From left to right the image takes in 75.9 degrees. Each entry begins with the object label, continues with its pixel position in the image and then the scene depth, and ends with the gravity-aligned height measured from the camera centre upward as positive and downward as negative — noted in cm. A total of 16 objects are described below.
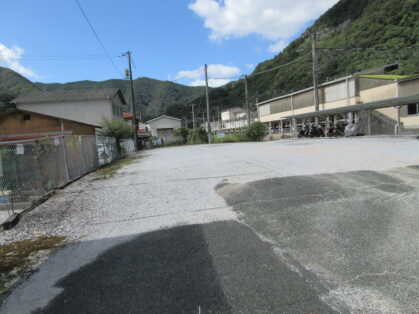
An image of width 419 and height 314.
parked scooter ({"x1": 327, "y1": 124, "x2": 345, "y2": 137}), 2773 -56
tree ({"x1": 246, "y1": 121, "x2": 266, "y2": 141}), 3604 +24
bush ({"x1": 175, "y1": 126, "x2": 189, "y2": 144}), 4609 +95
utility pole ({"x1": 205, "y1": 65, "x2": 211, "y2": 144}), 3744 +324
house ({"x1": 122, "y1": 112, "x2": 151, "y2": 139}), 5412 +203
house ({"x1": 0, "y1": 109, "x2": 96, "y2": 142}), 1997 +195
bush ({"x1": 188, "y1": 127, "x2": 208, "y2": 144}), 4312 +10
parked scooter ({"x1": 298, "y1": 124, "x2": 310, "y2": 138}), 3101 -43
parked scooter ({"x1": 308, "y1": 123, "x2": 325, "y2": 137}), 2983 -47
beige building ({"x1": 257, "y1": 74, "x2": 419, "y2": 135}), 2283 +265
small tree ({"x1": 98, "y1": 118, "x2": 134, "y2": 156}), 2344 +122
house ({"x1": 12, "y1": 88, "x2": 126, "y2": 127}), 3347 +528
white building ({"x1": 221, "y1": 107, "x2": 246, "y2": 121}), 8873 +737
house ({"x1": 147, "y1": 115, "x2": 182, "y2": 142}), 7256 +405
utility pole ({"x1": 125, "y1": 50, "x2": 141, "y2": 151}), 3291 +532
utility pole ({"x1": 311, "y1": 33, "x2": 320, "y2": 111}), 2743 +652
